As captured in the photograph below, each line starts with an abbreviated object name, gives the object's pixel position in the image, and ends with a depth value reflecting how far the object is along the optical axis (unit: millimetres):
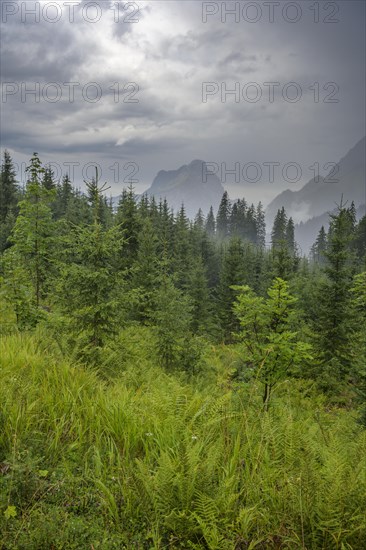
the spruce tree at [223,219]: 134875
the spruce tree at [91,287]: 8852
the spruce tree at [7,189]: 51531
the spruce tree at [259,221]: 147150
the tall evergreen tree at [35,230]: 12898
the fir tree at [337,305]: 19812
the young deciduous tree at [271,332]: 7461
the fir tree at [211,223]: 152125
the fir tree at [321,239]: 117444
